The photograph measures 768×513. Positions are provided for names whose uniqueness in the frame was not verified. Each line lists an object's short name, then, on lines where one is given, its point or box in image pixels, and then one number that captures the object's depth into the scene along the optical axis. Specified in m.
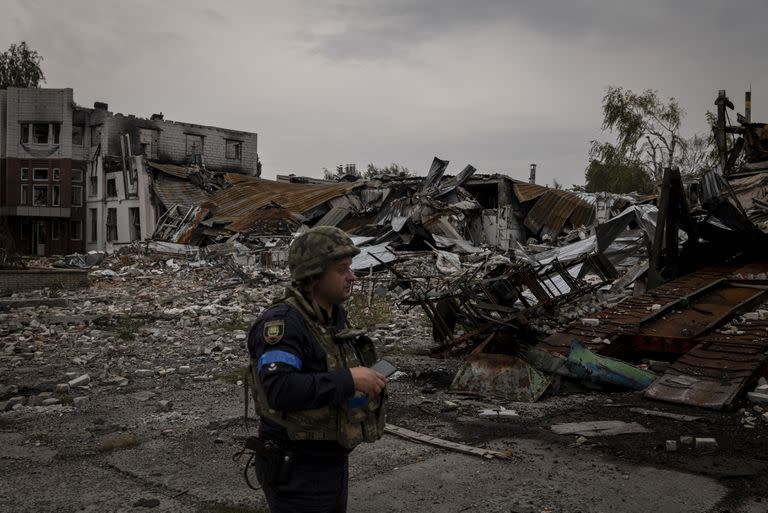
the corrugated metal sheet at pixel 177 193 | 29.17
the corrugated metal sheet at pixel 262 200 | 25.55
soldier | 2.09
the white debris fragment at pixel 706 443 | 4.63
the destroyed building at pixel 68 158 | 33.34
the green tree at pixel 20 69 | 38.59
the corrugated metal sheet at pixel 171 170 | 30.06
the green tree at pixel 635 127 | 33.62
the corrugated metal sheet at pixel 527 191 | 22.31
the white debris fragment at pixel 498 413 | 5.56
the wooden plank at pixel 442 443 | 4.55
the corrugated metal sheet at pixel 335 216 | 24.48
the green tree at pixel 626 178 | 33.50
